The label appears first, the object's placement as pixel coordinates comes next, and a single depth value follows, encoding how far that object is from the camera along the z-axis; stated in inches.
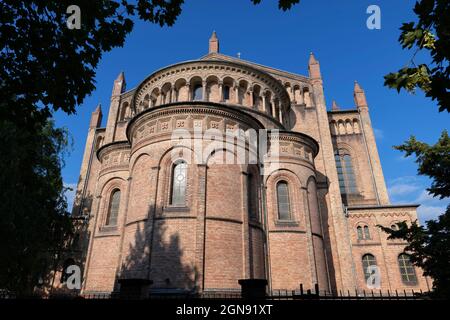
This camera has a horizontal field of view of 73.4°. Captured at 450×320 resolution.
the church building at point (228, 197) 501.4
